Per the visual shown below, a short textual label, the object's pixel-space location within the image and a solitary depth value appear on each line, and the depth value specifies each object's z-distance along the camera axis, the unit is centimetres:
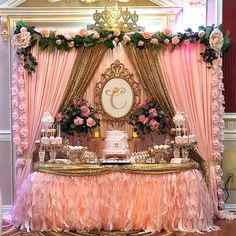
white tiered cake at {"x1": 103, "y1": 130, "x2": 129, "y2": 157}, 527
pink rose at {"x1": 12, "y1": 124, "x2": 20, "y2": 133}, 541
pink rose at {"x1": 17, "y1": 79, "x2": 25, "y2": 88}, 540
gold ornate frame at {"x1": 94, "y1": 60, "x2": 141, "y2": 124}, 557
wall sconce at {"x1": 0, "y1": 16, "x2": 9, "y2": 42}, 567
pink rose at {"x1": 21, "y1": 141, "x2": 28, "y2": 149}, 540
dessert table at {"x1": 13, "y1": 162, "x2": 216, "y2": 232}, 492
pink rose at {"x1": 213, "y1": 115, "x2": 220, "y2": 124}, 544
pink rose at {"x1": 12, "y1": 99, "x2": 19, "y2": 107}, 542
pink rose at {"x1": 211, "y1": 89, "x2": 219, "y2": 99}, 543
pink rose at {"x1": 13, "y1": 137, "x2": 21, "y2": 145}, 539
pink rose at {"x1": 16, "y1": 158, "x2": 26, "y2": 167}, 541
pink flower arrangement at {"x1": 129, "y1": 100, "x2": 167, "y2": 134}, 530
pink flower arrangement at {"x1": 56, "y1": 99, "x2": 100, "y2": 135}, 527
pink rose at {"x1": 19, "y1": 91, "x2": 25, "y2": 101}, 539
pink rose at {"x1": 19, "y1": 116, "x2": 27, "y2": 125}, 540
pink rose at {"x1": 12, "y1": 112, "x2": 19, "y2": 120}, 541
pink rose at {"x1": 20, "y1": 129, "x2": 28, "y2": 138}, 539
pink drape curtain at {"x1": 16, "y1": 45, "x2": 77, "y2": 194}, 544
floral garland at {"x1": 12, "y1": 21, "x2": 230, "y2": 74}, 536
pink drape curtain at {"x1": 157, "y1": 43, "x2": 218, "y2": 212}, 548
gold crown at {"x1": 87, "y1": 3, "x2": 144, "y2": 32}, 543
